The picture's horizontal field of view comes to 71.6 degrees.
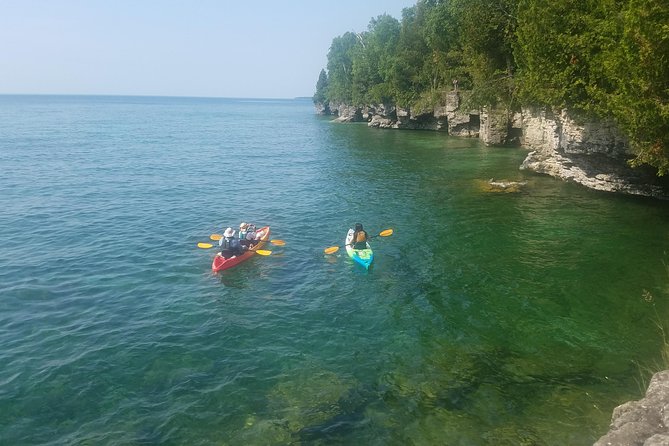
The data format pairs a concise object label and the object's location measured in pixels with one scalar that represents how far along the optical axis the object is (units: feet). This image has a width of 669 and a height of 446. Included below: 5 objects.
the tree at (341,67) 395.96
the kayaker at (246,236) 76.89
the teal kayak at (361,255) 72.33
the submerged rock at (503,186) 114.62
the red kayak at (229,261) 71.41
